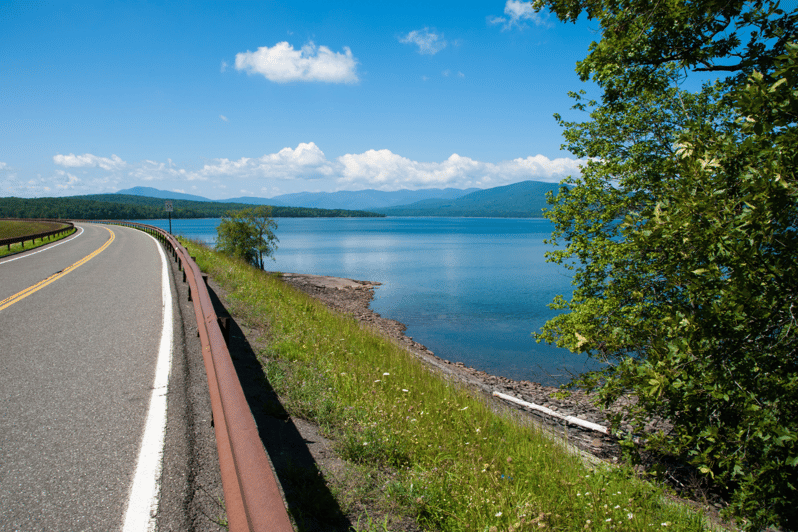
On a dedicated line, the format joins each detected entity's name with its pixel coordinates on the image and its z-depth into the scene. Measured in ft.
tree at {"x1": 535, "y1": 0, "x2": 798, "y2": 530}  12.63
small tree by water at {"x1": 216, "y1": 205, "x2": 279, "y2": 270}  145.69
